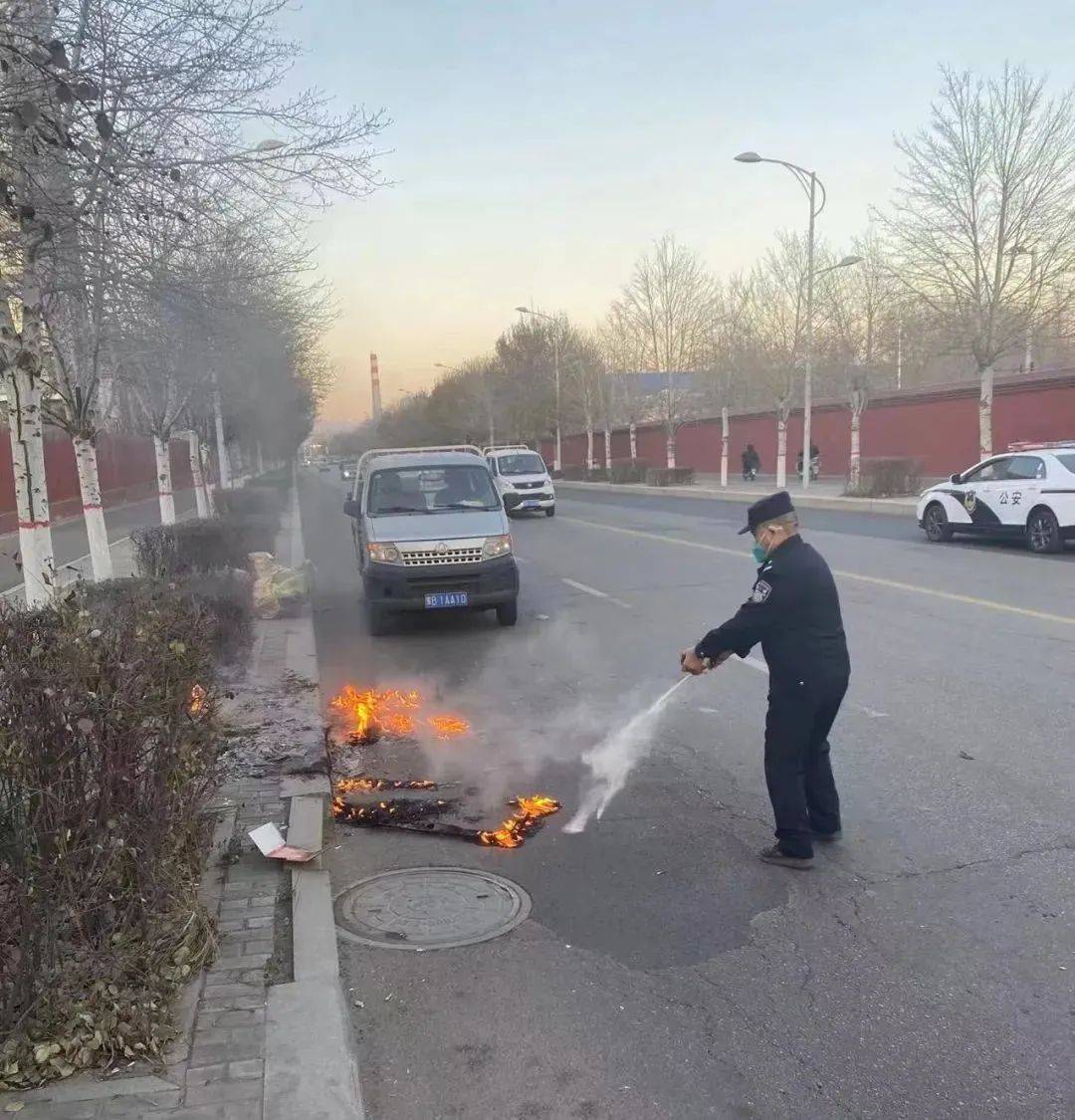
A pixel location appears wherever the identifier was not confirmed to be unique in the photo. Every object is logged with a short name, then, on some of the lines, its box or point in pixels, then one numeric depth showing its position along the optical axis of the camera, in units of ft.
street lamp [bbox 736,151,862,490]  90.12
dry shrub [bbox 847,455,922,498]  88.33
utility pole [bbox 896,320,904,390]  89.94
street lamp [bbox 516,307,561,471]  169.17
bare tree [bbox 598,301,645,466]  146.82
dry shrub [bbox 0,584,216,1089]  9.47
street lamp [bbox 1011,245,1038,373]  75.72
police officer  14.35
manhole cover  12.89
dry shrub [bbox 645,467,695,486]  135.44
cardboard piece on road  14.46
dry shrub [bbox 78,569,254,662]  21.79
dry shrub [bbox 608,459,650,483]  148.56
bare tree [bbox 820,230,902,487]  92.75
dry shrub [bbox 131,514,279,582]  36.24
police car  47.91
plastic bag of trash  36.89
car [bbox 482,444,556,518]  87.81
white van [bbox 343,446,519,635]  32.96
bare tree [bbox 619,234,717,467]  136.46
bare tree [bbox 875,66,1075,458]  75.51
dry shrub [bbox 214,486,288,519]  65.57
